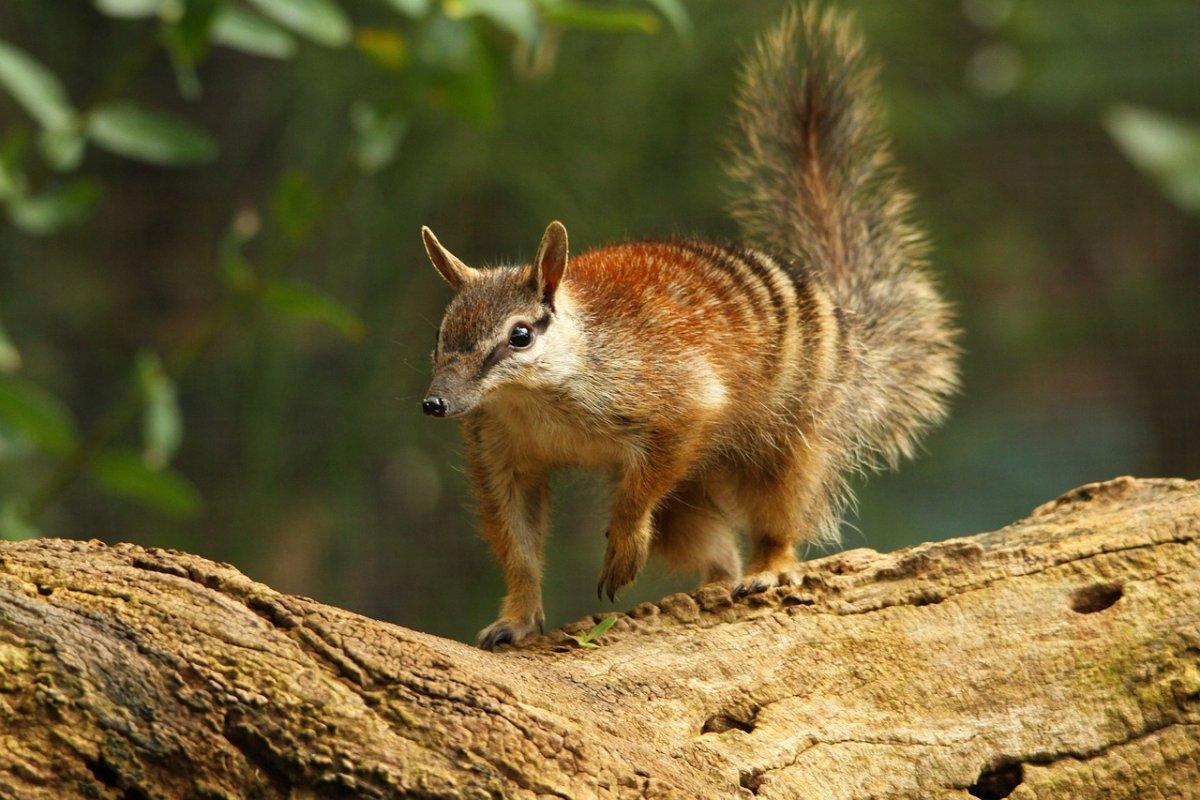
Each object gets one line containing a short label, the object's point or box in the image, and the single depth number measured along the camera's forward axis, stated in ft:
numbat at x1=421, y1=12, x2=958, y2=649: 23.81
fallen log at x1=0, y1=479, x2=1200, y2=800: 14.34
